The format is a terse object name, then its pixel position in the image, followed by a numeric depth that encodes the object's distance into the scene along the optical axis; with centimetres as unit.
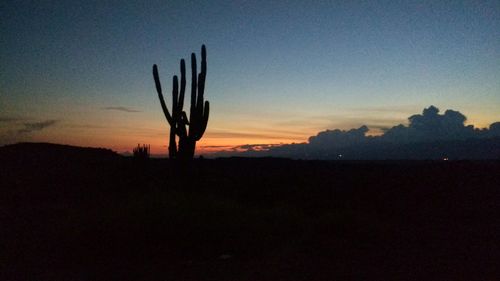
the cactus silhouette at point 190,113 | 1861
